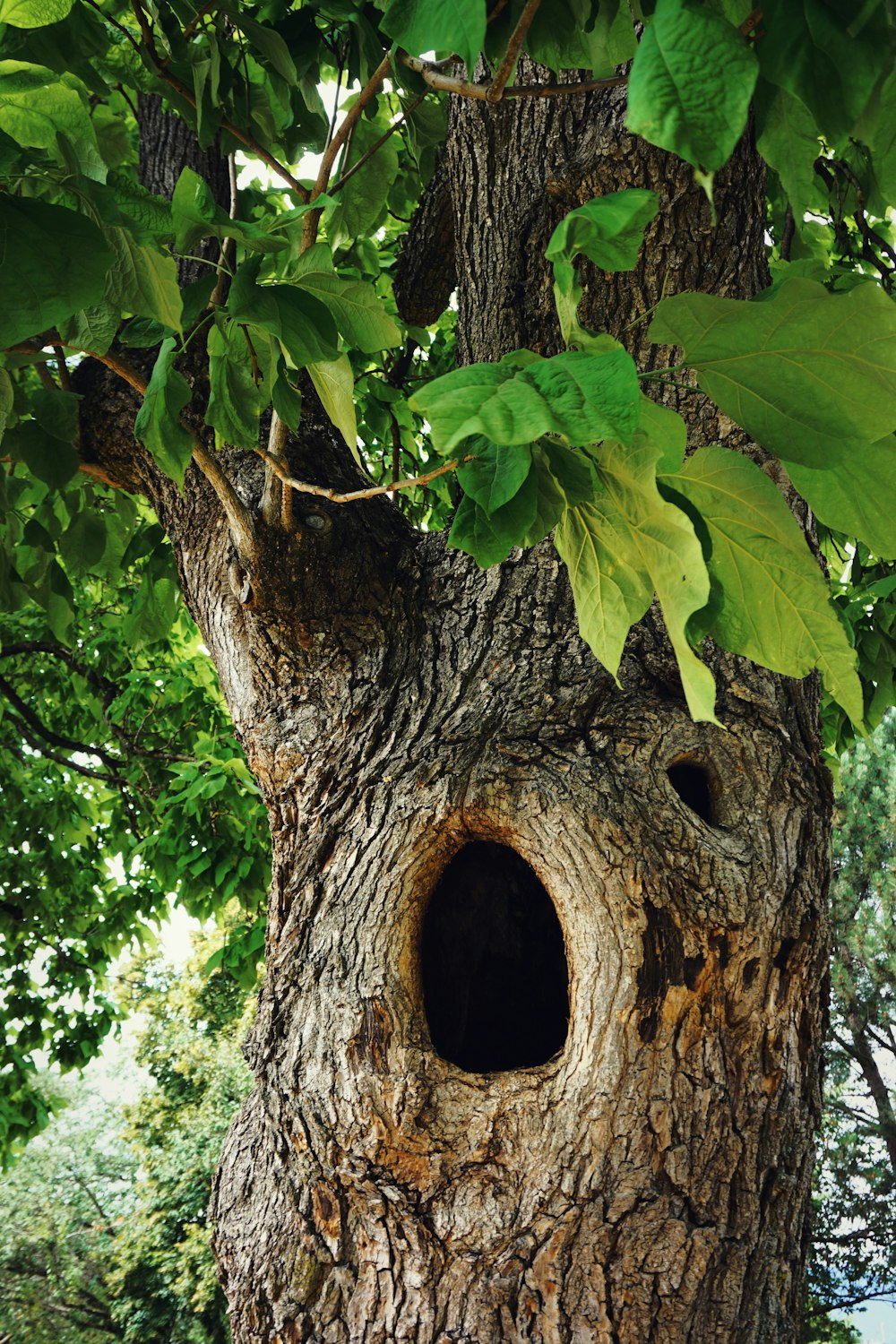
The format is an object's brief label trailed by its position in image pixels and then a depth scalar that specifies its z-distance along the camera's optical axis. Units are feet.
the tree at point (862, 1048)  44.65
